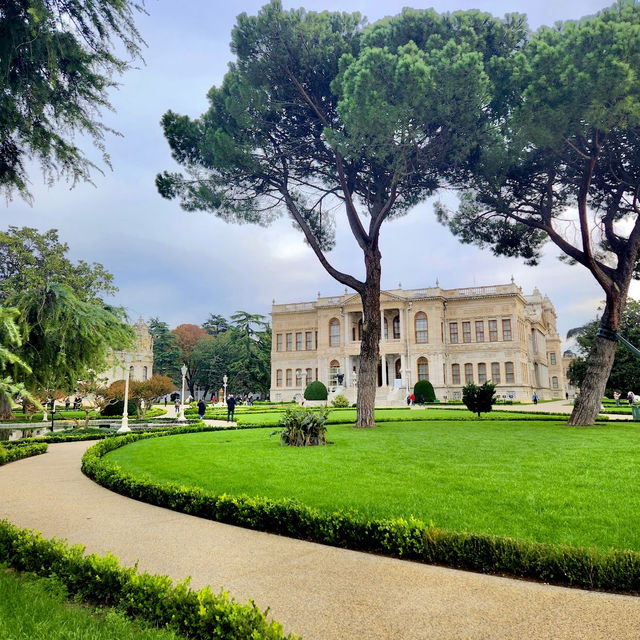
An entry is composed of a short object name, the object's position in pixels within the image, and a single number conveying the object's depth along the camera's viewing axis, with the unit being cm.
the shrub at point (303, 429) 1098
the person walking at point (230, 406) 2342
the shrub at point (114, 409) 2570
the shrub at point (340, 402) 3464
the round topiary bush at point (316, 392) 3897
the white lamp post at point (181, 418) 2363
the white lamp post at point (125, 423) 1788
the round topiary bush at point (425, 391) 3731
